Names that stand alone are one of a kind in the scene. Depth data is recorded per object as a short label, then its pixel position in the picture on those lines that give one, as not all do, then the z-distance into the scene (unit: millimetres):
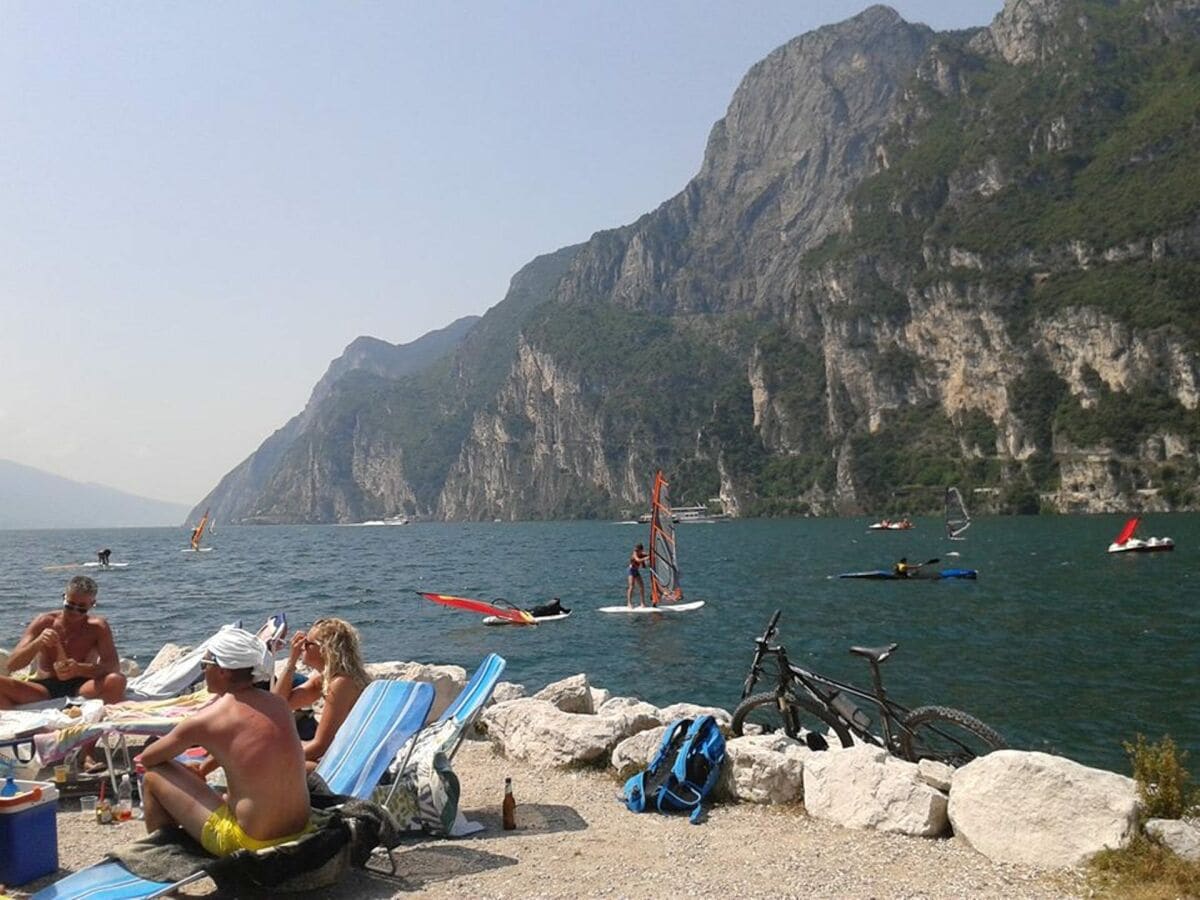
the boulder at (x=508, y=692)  11969
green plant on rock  5539
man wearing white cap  4754
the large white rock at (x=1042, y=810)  5387
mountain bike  7613
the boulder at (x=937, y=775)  6352
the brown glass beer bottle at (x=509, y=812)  6649
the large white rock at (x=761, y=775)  6883
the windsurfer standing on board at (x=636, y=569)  28859
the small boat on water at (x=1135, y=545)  47188
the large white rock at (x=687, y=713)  9602
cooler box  5453
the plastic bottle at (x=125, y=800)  6828
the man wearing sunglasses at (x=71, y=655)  8703
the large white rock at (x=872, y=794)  6062
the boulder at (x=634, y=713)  8438
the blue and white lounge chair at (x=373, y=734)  6152
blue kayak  38000
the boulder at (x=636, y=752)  7621
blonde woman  6953
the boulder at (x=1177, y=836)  5109
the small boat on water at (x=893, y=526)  88062
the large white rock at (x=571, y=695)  10164
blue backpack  6855
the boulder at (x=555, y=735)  8125
